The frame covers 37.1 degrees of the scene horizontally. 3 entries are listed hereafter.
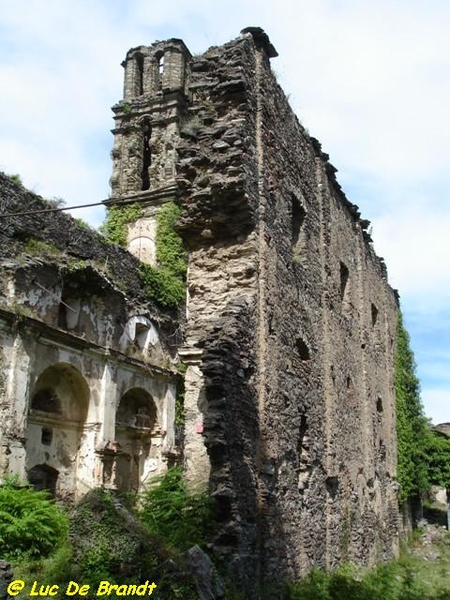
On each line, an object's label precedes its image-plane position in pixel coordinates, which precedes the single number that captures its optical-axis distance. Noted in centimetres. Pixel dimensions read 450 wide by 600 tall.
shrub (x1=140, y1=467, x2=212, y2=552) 698
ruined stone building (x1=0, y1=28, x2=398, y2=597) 804
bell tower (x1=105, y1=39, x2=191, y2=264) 2891
